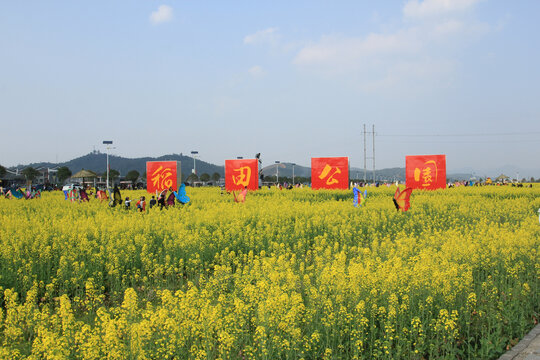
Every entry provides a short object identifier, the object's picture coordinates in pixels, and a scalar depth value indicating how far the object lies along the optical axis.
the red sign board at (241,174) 24.23
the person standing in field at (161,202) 16.31
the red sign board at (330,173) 26.16
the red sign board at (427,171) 26.27
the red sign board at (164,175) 23.25
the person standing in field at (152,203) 15.87
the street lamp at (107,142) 43.31
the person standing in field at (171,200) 17.16
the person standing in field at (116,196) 16.80
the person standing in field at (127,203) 16.06
